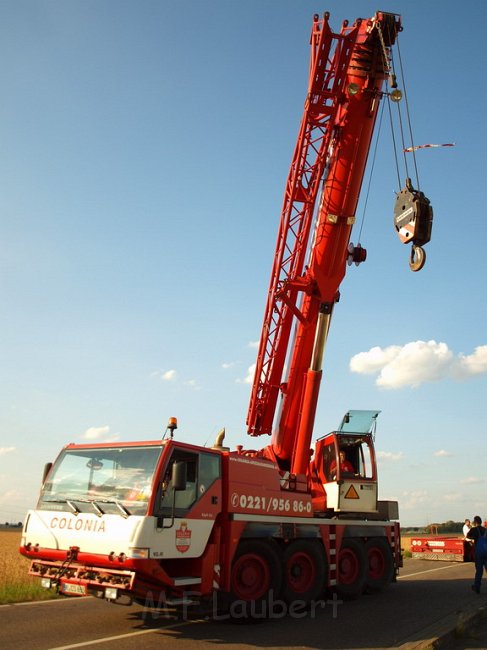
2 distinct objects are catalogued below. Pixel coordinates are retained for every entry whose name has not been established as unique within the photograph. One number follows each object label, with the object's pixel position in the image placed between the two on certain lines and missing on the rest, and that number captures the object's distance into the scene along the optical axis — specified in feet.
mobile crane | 25.11
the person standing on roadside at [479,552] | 39.06
